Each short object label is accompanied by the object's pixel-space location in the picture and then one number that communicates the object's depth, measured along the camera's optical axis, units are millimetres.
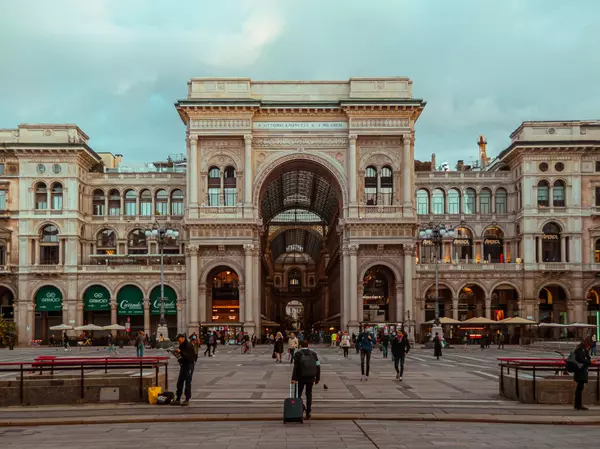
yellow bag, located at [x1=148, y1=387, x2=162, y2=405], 24281
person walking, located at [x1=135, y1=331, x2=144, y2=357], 49906
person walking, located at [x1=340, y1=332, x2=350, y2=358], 53094
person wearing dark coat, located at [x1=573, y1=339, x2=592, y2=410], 22594
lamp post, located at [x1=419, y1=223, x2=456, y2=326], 67750
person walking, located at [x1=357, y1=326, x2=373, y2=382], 33406
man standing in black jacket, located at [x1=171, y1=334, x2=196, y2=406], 23875
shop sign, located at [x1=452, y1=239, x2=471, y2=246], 96125
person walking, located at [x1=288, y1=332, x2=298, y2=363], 45438
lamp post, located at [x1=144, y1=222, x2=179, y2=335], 67188
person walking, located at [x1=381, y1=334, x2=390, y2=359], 54556
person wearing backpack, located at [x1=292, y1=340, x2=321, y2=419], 21047
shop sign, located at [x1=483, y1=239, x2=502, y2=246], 95938
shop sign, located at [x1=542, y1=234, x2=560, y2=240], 91938
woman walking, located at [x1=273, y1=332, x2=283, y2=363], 48406
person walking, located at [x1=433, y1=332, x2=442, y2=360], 52969
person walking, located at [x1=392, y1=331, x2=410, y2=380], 33438
